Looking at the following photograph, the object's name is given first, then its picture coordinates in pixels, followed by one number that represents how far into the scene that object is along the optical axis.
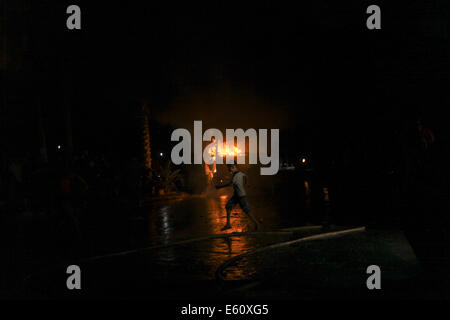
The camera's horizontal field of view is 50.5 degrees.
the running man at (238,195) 12.30
